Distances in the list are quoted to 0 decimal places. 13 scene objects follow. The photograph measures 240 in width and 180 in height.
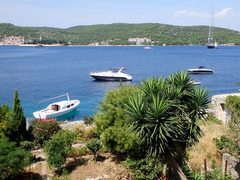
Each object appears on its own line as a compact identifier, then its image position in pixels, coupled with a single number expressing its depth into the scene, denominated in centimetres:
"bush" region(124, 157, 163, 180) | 1723
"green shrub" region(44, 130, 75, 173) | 1811
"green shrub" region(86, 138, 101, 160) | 1981
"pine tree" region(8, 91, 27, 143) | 2089
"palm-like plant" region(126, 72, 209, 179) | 1405
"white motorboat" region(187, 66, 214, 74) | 8494
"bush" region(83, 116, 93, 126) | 2564
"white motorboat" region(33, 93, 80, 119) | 3930
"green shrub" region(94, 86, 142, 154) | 1858
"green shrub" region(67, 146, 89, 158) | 2031
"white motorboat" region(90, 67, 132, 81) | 7206
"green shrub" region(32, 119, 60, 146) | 2214
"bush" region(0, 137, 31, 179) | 1628
